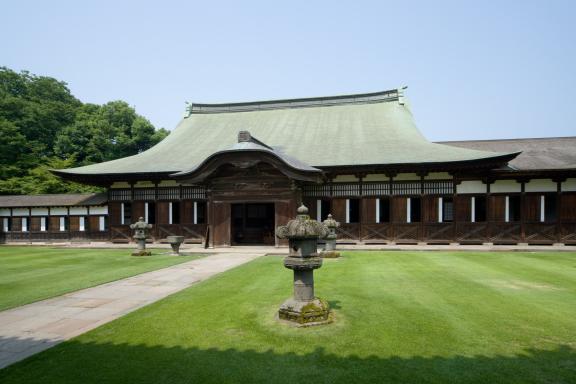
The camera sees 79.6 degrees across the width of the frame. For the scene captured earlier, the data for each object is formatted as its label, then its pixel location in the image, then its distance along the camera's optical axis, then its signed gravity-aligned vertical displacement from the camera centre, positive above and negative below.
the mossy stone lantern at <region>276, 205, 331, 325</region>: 6.48 -1.40
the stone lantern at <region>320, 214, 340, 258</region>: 14.89 -2.28
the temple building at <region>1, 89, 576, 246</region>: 18.66 +0.55
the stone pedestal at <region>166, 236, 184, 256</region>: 16.72 -2.32
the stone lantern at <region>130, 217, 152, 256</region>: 16.75 -1.98
